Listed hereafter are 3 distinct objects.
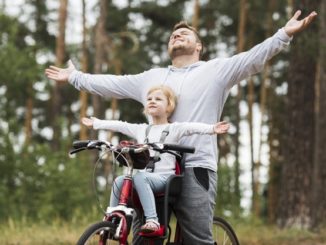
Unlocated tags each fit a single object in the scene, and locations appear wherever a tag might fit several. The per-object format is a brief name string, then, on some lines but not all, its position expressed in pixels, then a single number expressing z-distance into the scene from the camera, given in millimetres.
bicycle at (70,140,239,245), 4973
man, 5520
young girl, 5125
